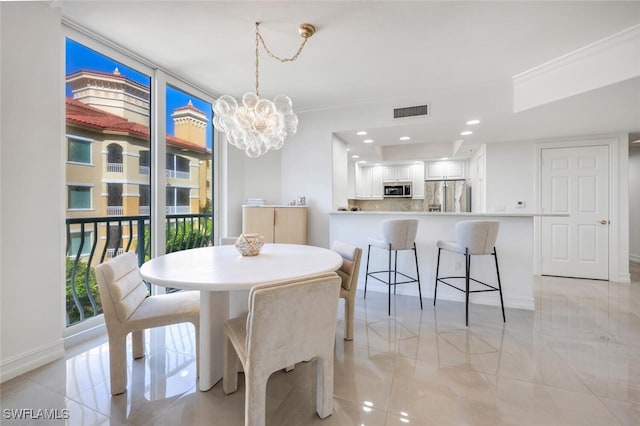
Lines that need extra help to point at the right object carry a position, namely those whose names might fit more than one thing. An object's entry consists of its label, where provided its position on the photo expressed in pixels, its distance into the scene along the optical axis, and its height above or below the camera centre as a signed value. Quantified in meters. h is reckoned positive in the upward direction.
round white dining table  1.28 -0.31
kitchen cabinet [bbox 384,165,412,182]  6.07 +0.86
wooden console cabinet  3.75 -0.15
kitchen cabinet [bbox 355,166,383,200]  6.30 +0.69
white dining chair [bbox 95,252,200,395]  1.49 -0.58
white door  4.05 -0.01
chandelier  2.12 +0.74
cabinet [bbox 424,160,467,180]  5.71 +0.87
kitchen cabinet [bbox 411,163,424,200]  5.97 +0.68
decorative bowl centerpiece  1.90 -0.23
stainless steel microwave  6.01 +0.49
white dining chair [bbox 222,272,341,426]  1.09 -0.51
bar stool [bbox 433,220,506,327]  2.55 -0.25
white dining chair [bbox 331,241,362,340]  2.12 -0.53
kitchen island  2.93 -0.50
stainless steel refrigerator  5.55 +0.32
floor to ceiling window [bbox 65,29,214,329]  2.39 +0.52
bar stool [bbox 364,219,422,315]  2.84 -0.24
